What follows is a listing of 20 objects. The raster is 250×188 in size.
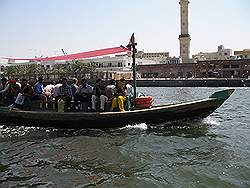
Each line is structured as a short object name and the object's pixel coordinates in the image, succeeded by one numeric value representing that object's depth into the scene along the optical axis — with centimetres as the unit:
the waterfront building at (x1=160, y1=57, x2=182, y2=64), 10715
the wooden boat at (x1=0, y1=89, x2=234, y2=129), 1344
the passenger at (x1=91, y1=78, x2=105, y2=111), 1389
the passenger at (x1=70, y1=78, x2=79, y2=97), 1443
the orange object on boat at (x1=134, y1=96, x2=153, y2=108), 1420
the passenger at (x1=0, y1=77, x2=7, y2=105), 1582
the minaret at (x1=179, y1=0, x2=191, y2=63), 9919
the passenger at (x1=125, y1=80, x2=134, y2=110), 1402
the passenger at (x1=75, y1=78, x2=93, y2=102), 1425
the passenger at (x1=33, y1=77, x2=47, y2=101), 1460
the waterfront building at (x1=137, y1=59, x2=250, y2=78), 8369
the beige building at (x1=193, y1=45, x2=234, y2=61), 12494
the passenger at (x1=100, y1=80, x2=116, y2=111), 1388
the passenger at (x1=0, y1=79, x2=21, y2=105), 1508
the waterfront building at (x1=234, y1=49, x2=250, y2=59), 10975
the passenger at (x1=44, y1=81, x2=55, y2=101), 1480
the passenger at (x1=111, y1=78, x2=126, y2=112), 1376
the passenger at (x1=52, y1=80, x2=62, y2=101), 1432
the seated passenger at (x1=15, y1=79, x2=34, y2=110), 1448
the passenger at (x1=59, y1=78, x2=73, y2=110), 1423
